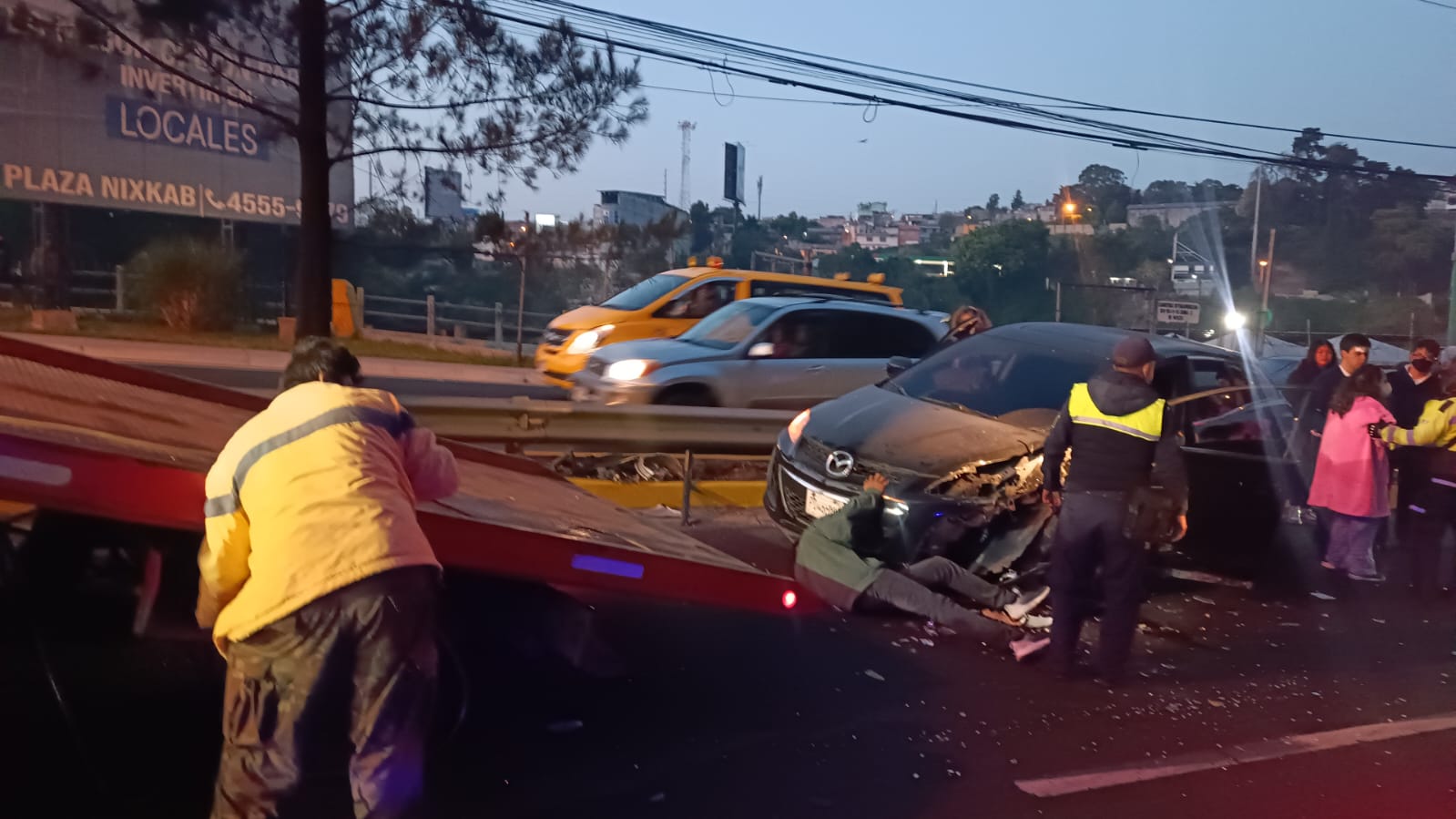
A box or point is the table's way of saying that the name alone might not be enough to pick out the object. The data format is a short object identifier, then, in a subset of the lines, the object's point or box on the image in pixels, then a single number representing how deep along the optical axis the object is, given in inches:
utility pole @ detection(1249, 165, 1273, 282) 1597.3
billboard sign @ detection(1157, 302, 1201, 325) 999.6
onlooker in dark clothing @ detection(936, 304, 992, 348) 353.7
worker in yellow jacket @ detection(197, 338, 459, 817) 115.2
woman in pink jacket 299.0
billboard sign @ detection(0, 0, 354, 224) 911.7
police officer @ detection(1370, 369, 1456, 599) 287.7
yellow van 597.3
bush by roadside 843.4
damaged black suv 250.2
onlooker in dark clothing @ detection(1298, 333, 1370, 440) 314.5
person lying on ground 231.1
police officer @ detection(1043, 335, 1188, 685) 211.0
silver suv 411.8
